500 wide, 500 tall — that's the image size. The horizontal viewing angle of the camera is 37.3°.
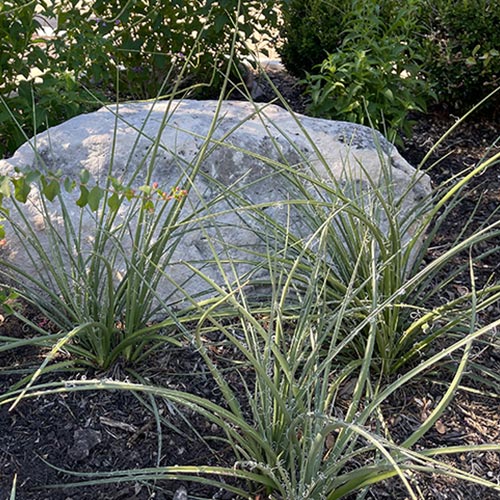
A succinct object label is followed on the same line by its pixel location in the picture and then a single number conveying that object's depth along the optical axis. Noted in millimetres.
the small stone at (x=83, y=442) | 2182
